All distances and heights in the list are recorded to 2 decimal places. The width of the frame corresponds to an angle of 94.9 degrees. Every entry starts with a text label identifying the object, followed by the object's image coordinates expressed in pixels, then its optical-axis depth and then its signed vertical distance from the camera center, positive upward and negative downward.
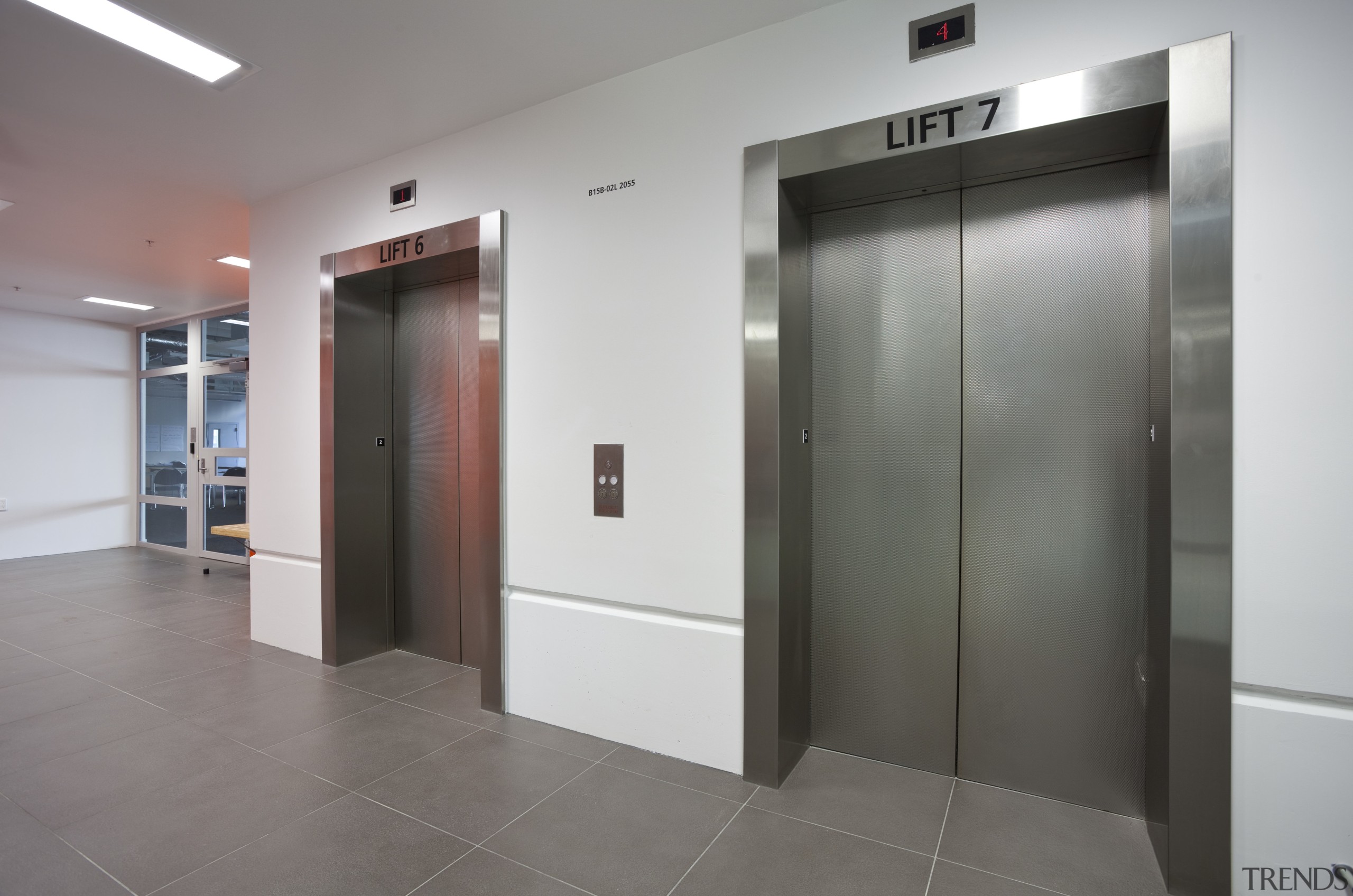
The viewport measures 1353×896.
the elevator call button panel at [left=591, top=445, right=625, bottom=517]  3.08 -0.19
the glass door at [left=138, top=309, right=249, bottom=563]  8.33 +0.15
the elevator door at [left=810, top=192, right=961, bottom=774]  2.74 -0.17
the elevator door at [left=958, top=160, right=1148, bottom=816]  2.43 -0.17
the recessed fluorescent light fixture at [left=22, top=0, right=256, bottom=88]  2.55 +1.80
